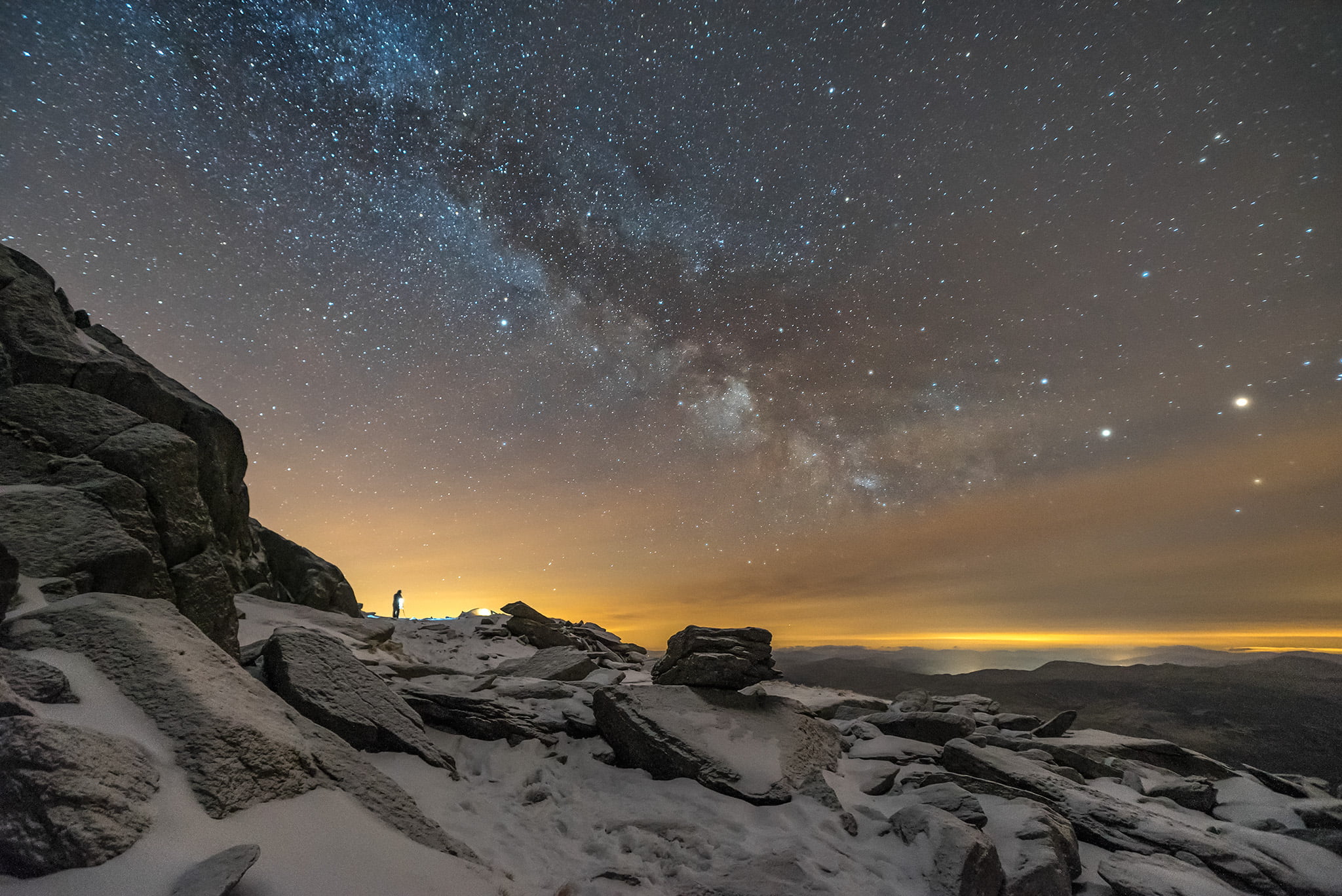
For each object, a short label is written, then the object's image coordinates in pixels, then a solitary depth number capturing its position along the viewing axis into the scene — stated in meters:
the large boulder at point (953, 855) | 6.56
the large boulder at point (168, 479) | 8.27
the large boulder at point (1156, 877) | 7.10
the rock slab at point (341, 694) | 7.27
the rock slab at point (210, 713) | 4.50
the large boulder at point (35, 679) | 4.15
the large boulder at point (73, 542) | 6.41
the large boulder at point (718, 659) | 11.51
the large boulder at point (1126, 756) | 12.59
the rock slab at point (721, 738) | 8.61
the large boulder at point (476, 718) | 9.60
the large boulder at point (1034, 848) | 6.96
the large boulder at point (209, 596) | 8.01
